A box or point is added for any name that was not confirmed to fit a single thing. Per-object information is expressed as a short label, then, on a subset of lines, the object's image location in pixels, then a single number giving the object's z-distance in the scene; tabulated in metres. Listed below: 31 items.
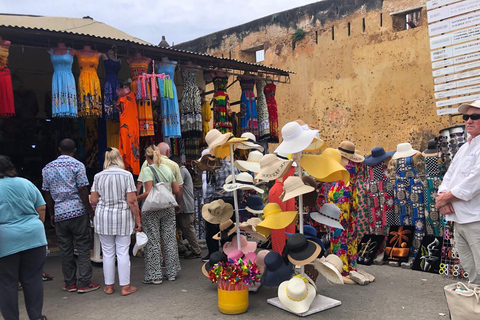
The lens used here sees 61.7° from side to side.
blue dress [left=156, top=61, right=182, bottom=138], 6.15
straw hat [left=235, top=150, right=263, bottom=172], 4.45
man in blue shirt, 4.39
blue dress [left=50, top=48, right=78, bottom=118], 5.16
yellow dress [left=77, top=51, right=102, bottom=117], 5.45
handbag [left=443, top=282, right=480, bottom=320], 2.88
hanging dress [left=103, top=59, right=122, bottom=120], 5.78
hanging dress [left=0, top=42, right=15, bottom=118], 4.87
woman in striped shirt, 4.37
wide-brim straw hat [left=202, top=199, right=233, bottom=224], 4.36
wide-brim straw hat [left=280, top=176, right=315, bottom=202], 3.53
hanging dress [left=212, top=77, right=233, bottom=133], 7.08
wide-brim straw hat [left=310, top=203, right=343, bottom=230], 3.76
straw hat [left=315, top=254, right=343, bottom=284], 3.64
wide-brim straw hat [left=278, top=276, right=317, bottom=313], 3.61
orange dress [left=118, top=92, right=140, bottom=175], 5.74
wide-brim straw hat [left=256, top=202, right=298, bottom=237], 3.69
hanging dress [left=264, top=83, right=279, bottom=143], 7.95
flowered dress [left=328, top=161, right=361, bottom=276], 4.57
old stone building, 10.76
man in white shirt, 3.19
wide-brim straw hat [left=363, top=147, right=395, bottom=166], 5.72
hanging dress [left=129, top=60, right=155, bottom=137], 5.88
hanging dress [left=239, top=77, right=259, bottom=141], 7.70
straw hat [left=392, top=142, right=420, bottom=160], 5.68
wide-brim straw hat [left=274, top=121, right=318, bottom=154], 3.55
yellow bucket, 3.74
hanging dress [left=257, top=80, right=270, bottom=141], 7.78
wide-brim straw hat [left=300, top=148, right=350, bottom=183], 3.56
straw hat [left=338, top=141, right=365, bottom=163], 4.64
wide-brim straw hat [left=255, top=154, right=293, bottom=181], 3.69
